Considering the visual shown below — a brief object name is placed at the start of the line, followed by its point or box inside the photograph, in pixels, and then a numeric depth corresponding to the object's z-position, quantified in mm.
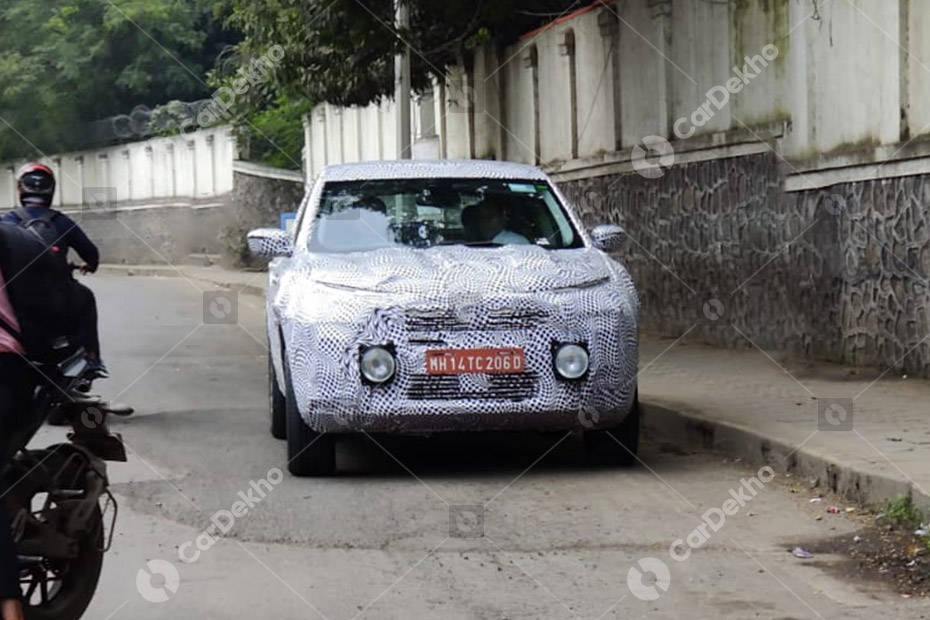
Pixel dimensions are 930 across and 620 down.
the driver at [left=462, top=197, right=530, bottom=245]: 9914
